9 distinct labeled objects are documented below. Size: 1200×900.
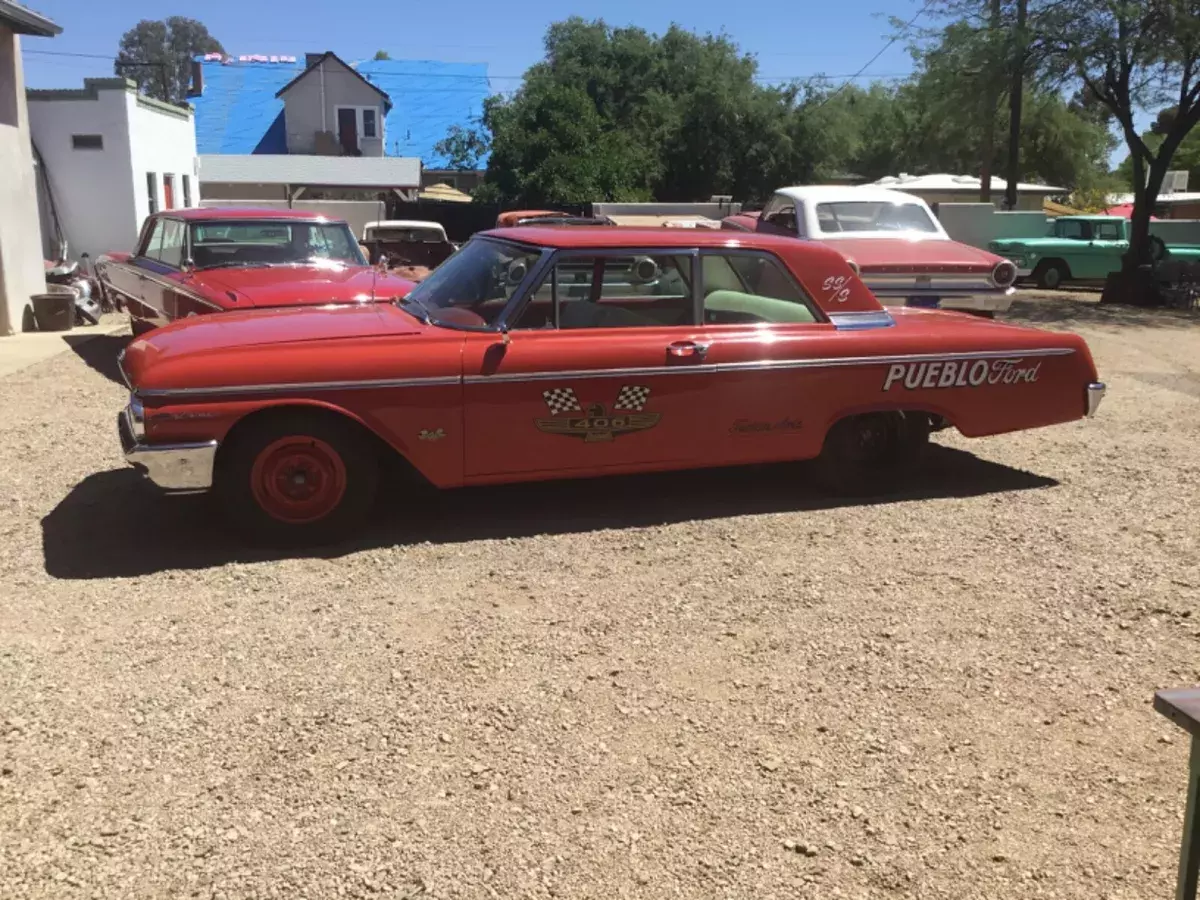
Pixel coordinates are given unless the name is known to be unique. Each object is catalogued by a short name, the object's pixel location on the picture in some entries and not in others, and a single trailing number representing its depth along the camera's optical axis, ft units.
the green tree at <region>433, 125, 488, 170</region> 121.08
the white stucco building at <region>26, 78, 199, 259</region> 57.77
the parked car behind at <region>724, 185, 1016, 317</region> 32.24
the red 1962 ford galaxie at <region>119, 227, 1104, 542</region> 15.17
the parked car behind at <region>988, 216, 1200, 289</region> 68.44
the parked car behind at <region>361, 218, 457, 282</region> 56.90
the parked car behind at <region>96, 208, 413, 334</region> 25.34
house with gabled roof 115.65
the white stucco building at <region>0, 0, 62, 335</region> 40.04
